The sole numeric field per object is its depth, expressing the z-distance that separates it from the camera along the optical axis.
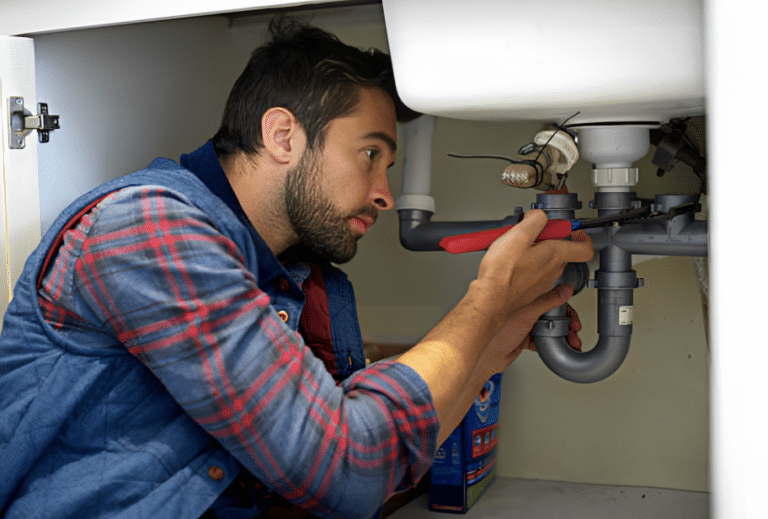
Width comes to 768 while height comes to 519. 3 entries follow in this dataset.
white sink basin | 0.74
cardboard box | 1.24
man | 0.72
